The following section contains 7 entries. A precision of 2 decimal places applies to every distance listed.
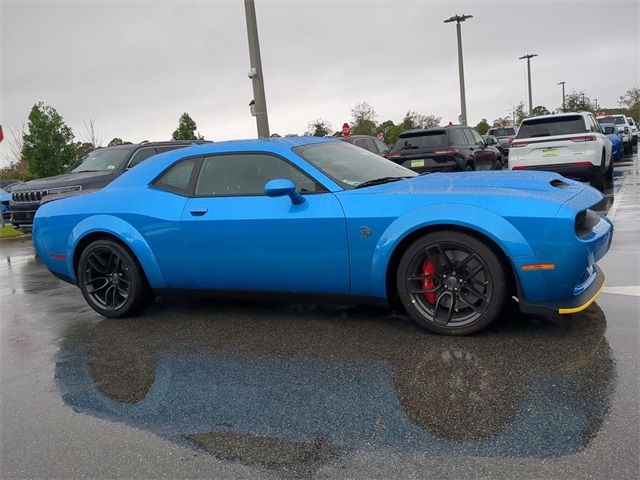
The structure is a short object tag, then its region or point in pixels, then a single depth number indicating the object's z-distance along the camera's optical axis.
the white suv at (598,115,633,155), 25.91
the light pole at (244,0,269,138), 12.67
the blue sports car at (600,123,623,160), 20.11
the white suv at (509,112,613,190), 11.22
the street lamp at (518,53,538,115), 49.06
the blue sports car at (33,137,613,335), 3.81
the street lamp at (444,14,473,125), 28.20
